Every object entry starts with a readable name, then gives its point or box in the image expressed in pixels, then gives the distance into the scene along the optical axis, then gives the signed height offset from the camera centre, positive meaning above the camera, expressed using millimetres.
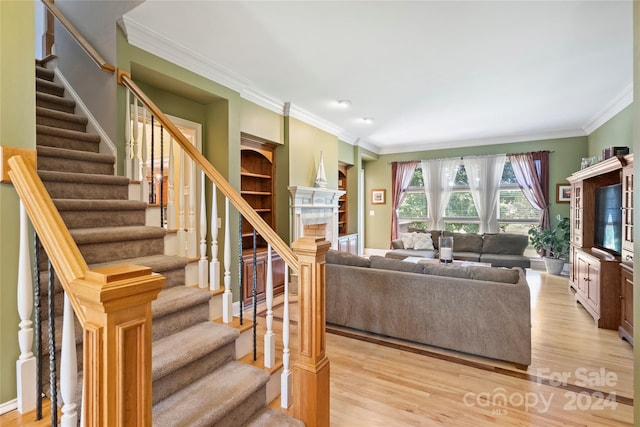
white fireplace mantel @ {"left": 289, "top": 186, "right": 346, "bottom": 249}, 4879 +34
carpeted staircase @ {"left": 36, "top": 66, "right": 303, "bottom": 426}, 1590 -550
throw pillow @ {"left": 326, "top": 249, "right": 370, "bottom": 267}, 3411 -550
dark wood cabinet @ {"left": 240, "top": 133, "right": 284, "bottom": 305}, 4371 +330
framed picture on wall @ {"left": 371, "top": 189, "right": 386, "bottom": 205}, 8180 +349
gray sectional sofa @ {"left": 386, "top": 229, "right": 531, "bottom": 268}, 5762 -793
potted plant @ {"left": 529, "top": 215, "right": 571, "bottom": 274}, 5934 -641
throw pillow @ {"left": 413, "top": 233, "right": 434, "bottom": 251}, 6434 -665
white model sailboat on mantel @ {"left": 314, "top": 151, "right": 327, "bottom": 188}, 5410 +580
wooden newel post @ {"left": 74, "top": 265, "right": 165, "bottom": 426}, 791 -354
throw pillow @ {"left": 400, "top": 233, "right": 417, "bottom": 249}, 6555 -629
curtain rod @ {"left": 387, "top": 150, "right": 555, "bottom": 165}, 6433 +1229
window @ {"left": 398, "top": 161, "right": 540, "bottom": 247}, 6730 +30
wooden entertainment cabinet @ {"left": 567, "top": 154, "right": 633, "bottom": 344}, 3148 -563
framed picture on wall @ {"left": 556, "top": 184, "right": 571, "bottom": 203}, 6262 +352
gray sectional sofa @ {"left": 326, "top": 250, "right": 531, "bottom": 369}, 2682 -898
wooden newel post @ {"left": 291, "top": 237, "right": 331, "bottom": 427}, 1729 -710
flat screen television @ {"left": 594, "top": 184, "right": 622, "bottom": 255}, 3584 -101
